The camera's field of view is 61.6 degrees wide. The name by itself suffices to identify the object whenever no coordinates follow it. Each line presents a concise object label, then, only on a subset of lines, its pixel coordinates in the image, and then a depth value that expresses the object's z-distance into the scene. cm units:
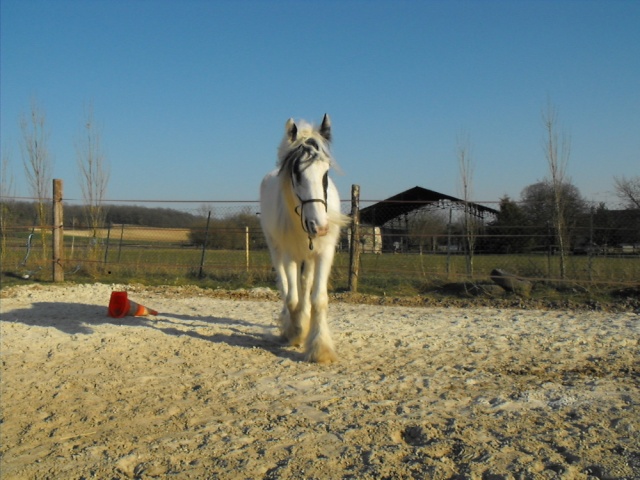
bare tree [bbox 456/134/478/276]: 1169
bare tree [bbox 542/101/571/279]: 1116
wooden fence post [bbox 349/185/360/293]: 1089
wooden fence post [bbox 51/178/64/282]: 1224
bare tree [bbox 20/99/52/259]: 1409
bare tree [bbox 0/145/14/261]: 1422
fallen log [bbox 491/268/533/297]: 1006
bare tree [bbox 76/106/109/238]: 1562
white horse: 496
